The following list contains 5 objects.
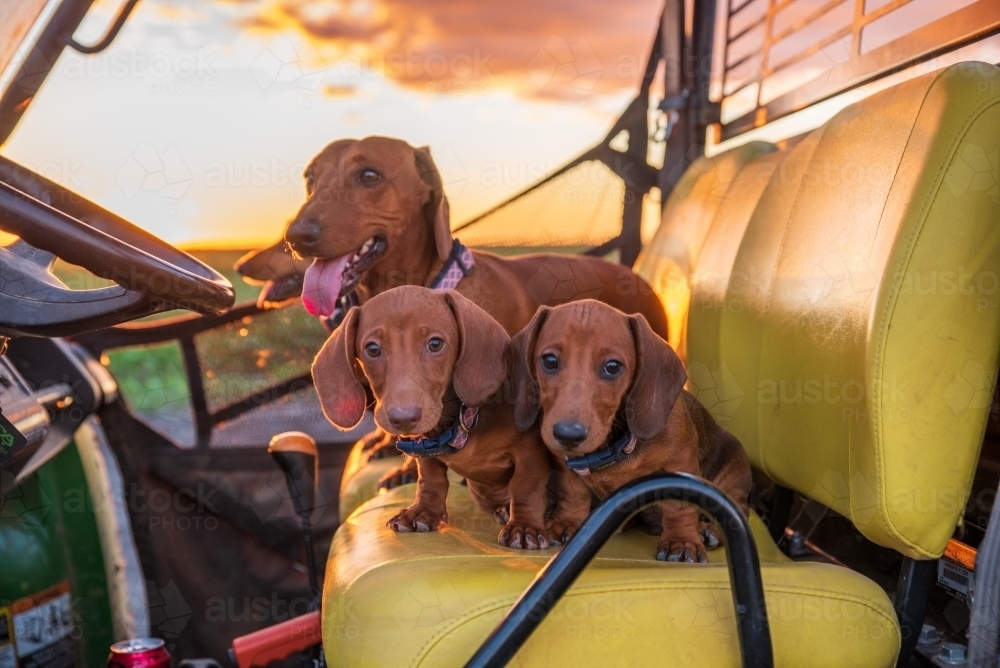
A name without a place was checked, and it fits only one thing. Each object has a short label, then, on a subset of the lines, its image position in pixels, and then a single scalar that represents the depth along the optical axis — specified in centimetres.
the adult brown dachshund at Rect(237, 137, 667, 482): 182
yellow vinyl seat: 119
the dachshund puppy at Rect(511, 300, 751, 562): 129
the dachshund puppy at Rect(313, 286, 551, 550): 138
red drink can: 170
